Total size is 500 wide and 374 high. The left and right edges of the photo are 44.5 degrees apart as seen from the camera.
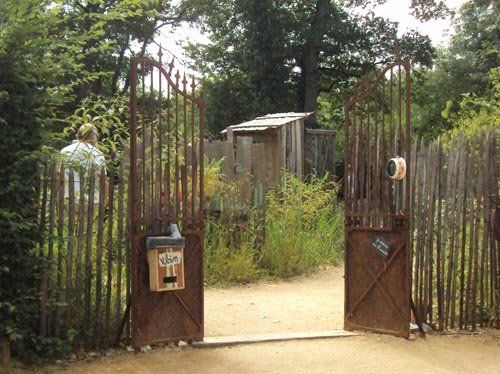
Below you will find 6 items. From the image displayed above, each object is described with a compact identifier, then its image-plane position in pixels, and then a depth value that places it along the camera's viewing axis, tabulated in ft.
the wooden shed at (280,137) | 39.63
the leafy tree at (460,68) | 75.99
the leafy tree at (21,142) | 15.62
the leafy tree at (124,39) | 81.87
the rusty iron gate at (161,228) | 17.98
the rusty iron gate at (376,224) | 20.15
